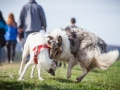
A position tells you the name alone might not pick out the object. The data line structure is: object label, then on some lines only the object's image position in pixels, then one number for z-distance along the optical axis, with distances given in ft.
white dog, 28.69
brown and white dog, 31.01
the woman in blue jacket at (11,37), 54.57
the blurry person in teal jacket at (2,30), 44.66
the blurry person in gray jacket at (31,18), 47.08
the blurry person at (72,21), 52.32
